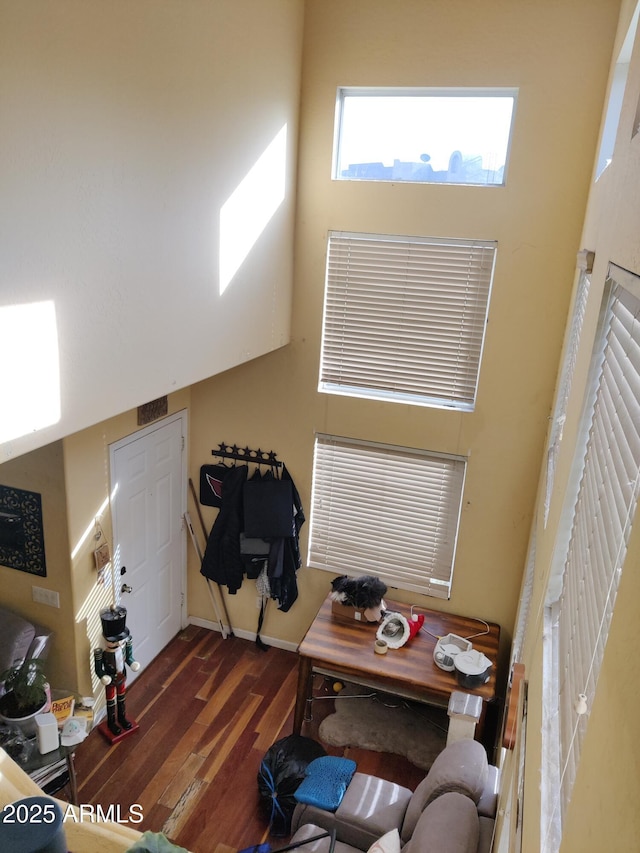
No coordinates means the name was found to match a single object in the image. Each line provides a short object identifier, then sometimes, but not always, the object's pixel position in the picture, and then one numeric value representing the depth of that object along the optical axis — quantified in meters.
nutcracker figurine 3.84
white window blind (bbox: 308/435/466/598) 4.34
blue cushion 3.13
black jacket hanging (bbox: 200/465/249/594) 4.71
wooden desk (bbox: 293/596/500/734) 3.81
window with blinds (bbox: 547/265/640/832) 1.00
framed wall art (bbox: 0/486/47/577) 3.64
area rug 4.09
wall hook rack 4.69
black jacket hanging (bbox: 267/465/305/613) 4.63
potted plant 3.32
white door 4.14
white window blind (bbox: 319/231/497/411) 3.96
